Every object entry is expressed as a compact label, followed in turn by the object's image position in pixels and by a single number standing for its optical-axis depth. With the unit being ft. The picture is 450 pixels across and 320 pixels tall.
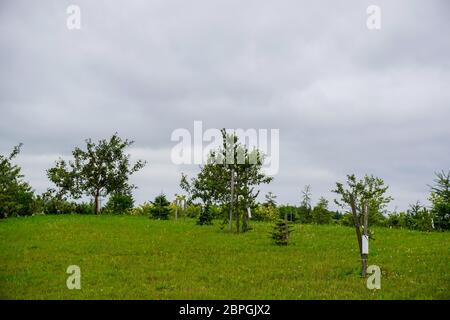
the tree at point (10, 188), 162.81
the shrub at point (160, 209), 166.09
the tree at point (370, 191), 184.69
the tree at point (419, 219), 154.39
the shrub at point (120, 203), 194.91
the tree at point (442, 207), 145.07
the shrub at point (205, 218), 132.36
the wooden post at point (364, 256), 55.69
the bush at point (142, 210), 200.88
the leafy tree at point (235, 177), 111.75
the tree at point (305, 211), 219.12
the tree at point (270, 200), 220.47
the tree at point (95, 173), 199.72
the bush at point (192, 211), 192.54
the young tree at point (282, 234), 86.37
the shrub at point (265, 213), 193.57
